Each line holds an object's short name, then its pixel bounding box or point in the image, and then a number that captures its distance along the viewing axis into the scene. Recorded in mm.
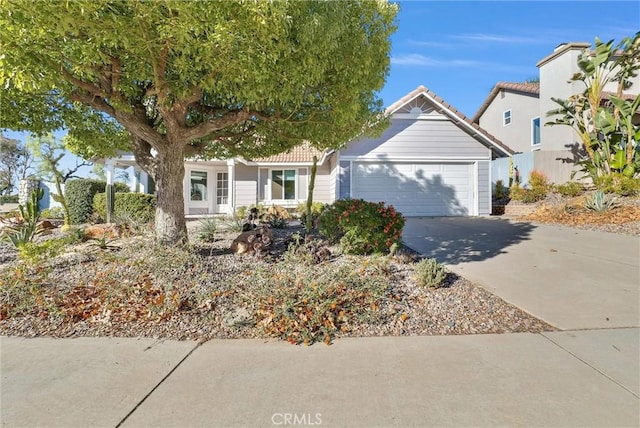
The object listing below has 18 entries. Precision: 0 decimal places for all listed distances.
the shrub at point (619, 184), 10453
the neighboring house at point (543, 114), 15703
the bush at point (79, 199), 11794
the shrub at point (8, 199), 28462
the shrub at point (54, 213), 13482
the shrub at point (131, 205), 11039
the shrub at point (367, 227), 5883
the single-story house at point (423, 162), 12859
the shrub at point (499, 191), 15426
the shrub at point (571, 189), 12453
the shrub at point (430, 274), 4438
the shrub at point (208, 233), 7080
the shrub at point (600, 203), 9883
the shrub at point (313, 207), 12700
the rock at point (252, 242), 5770
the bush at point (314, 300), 3457
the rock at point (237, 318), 3578
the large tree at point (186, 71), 3389
